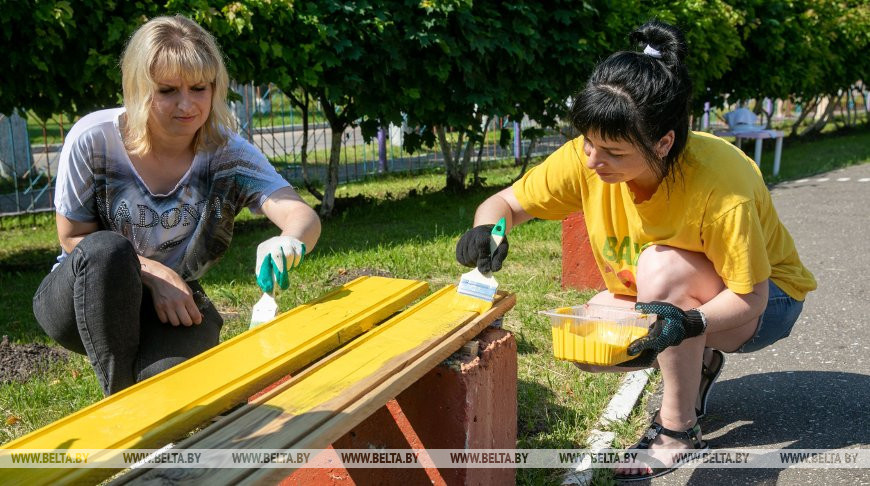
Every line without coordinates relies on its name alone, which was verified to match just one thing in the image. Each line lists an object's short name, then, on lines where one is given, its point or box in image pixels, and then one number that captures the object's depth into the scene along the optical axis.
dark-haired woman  2.40
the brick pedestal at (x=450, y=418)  2.30
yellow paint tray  2.35
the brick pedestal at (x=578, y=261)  4.73
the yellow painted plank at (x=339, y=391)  1.71
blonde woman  2.47
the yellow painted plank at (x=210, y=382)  1.68
